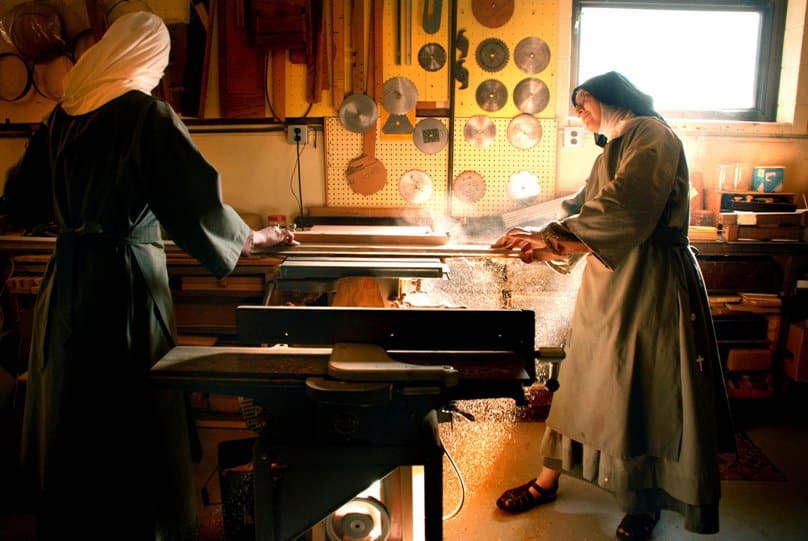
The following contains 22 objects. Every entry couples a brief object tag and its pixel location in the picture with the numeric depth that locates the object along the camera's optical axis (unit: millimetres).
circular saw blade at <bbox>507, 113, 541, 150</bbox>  3203
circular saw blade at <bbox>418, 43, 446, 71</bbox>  3143
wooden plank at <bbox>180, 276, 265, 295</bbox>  2875
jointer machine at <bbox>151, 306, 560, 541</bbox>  1181
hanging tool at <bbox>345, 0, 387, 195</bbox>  3221
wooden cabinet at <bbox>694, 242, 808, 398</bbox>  2984
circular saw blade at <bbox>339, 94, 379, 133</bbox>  3164
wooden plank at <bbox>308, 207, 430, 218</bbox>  3258
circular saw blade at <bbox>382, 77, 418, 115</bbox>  3168
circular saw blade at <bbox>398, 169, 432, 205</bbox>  3256
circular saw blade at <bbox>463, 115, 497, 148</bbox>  3205
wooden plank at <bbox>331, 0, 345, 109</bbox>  3125
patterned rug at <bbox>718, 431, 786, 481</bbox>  2539
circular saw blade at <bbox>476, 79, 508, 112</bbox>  3176
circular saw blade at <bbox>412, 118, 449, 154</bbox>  3207
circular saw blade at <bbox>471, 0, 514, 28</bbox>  3084
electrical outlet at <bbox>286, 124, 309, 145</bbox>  3207
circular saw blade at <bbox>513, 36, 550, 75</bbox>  3141
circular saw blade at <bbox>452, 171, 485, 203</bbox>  3256
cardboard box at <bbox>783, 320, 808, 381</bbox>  2945
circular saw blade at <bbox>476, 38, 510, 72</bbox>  3135
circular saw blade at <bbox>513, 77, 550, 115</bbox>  3182
